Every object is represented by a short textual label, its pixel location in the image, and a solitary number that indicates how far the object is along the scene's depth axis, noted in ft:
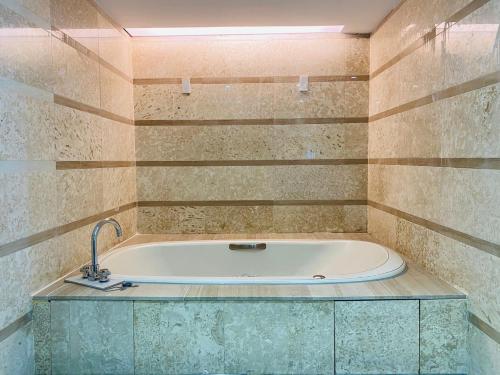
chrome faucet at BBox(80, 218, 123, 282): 5.42
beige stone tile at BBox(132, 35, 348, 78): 8.90
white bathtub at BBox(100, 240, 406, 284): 7.77
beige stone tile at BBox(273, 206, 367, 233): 9.18
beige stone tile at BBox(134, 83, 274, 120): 8.99
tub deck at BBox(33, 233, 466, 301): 4.77
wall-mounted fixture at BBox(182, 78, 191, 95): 8.93
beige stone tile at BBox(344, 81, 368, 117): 8.95
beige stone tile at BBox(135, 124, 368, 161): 9.02
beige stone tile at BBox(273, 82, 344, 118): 8.95
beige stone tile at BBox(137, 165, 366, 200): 9.11
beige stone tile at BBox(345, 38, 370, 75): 8.90
